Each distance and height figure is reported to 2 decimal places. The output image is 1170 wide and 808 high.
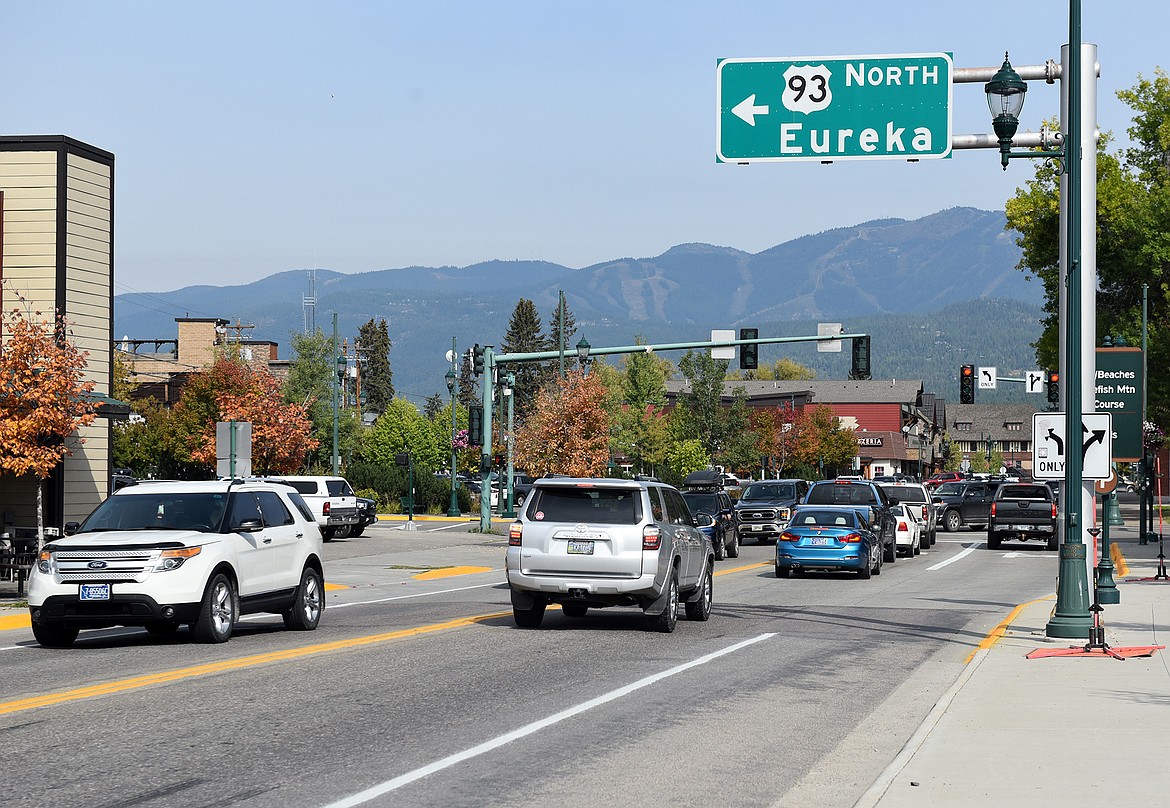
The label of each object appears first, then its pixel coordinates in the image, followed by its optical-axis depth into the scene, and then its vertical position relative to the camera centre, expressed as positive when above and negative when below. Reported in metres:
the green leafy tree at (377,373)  162.25 +7.44
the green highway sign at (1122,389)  30.50 +1.10
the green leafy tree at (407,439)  94.44 +0.02
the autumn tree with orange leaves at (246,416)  59.56 +0.98
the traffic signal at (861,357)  45.81 +2.65
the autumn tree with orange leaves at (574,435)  60.59 +0.20
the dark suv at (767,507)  45.19 -2.10
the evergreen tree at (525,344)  145.50 +9.72
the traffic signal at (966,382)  59.94 +2.46
